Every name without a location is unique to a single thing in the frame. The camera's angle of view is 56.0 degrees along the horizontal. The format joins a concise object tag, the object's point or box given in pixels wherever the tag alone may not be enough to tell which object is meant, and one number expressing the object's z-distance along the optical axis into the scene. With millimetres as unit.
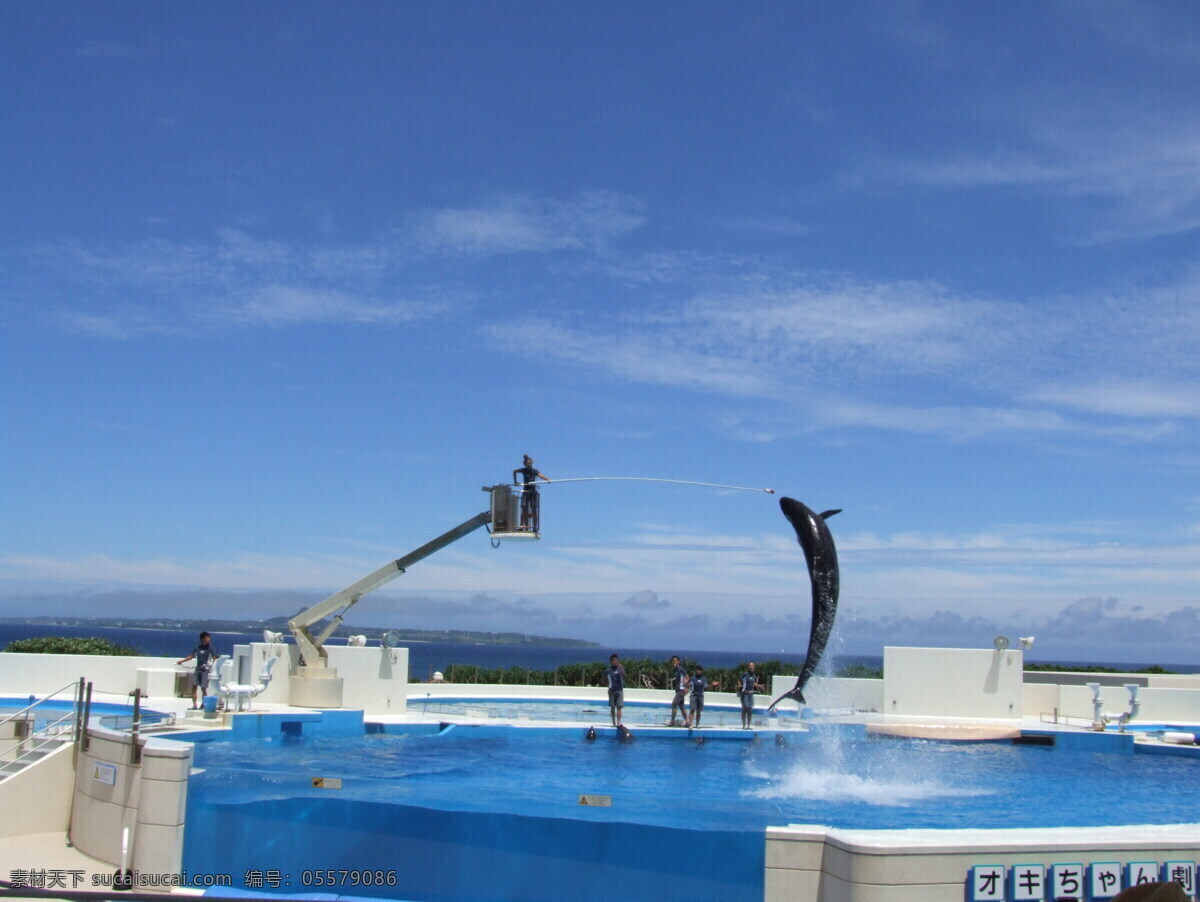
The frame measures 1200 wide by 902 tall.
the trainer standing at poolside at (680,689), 18109
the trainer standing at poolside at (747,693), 18484
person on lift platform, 16375
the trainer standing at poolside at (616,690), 17641
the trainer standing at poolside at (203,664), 15844
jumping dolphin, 15688
